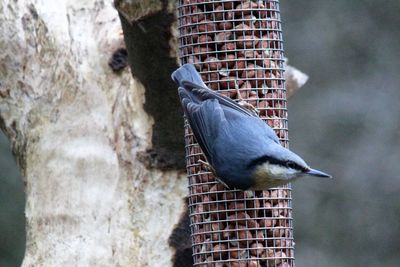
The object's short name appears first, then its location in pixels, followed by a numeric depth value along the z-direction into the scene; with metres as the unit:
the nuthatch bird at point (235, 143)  9.87
